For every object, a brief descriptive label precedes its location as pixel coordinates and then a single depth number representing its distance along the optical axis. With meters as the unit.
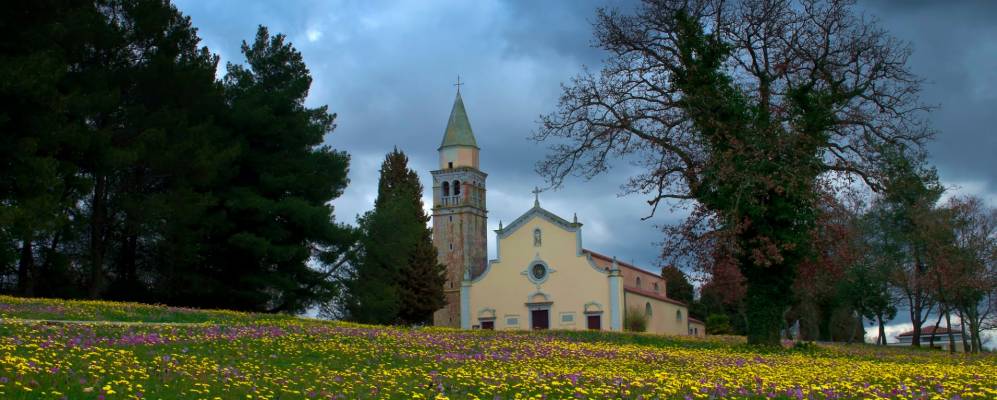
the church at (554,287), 64.00
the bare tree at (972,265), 41.44
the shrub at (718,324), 76.69
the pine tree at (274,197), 41.69
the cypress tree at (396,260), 48.88
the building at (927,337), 82.91
